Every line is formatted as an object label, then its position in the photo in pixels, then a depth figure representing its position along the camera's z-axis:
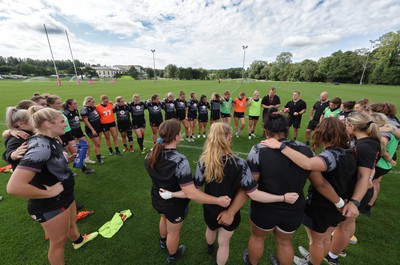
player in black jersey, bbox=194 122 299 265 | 1.91
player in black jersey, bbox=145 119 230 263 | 2.04
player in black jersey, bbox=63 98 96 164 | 5.31
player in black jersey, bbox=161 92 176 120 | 7.32
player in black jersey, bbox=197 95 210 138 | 7.98
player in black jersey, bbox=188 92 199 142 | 7.93
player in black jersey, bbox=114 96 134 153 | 6.35
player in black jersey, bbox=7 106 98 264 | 1.78
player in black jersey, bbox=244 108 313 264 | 1.90
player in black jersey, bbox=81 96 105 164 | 5.64
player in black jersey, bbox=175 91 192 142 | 7.64
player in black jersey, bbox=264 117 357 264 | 1.86
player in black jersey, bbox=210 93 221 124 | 8.08
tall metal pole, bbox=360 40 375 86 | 53.42
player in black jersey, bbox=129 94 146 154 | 6.54
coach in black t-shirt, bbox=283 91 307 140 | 7.27
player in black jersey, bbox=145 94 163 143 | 6.77
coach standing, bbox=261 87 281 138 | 7.73
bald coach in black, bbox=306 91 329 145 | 6.62
